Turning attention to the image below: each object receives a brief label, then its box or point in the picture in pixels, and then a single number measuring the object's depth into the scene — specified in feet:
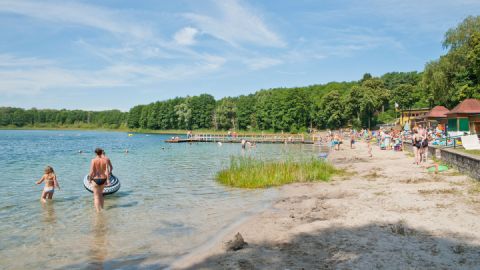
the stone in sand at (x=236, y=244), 23.50
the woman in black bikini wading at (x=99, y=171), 33.12
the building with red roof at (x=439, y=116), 114.62
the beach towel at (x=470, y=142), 58.39
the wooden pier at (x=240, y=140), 204.23
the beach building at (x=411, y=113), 195.75
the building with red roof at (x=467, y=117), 84.79
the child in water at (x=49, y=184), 40.04
